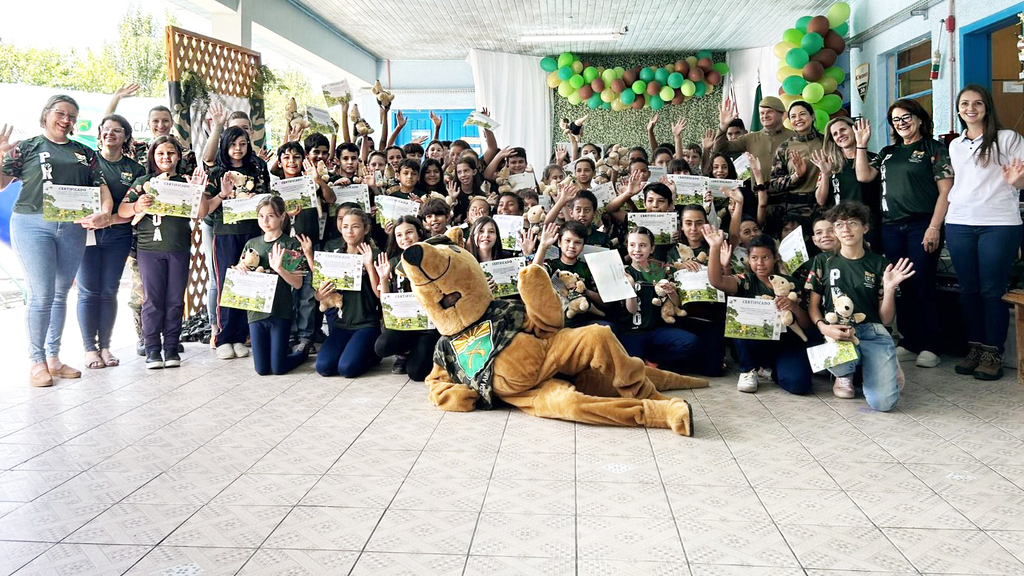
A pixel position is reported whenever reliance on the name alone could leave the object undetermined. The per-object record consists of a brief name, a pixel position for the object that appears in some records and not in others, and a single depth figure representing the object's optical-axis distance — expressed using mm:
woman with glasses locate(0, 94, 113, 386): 4387
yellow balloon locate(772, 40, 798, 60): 8703
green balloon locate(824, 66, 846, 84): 8375
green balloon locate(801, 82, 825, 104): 8250
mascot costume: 3551
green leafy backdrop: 12406
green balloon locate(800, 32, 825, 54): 8336
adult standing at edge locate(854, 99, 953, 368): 4606
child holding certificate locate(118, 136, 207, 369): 4816
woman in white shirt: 4285
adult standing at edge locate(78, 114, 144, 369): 4711
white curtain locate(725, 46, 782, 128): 11500
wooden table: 4195
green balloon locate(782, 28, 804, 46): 8547
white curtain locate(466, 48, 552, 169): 12289
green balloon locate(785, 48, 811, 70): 8375
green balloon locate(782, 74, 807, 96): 8430
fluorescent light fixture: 10844
